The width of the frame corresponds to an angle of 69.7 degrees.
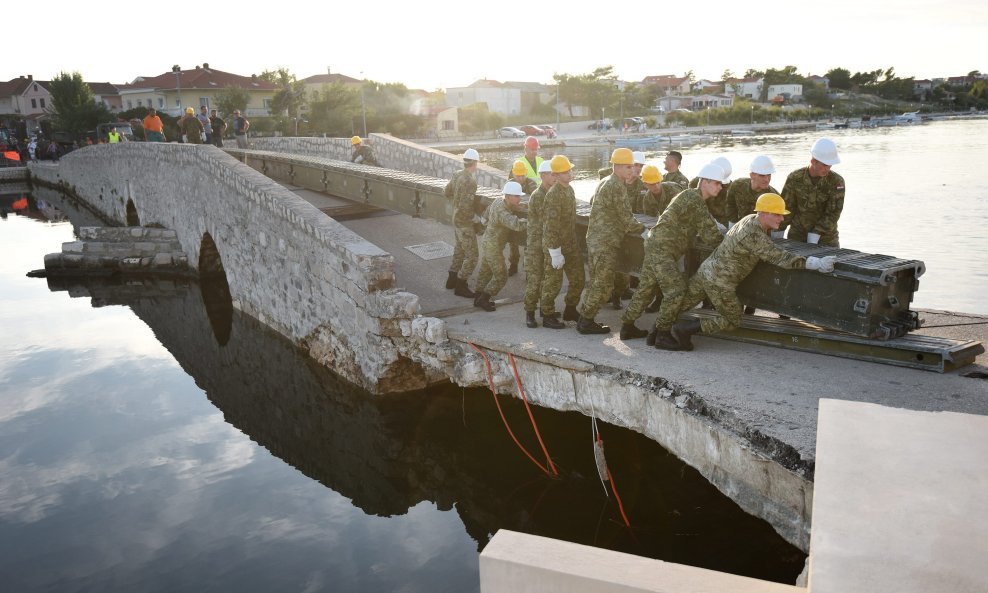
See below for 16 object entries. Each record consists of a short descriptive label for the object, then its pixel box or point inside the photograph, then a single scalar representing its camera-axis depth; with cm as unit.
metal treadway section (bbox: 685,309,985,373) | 512
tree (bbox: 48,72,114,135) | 4800
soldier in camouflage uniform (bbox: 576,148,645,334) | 654
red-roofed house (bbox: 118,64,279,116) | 5659
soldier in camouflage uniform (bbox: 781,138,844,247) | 650
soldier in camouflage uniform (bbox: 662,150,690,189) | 762
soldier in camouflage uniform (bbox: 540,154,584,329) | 688
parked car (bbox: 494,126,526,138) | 5241
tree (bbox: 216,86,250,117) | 5022
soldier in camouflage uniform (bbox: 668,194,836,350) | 544
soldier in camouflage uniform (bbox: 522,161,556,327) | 717
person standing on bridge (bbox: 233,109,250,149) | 2047
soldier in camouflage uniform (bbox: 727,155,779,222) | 661
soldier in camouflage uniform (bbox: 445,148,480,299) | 862
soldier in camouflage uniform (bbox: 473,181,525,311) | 777
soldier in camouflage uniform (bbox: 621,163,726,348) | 610
